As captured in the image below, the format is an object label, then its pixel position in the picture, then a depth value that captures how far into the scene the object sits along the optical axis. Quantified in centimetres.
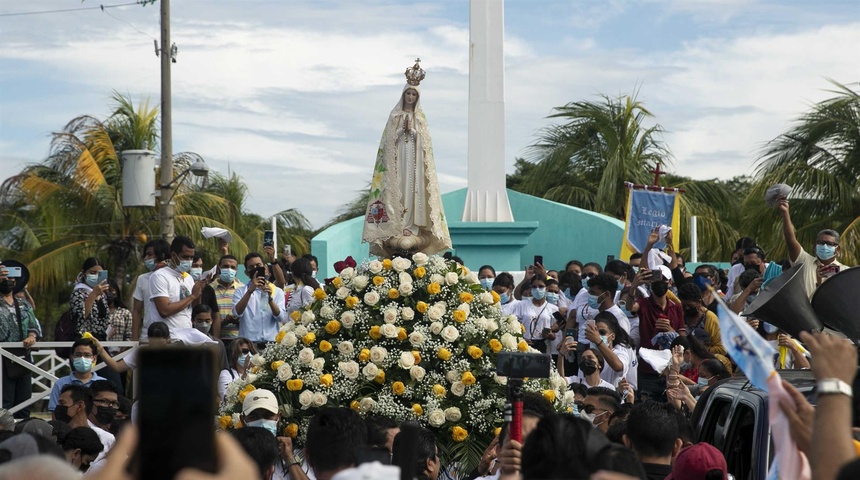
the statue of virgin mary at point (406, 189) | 1095
